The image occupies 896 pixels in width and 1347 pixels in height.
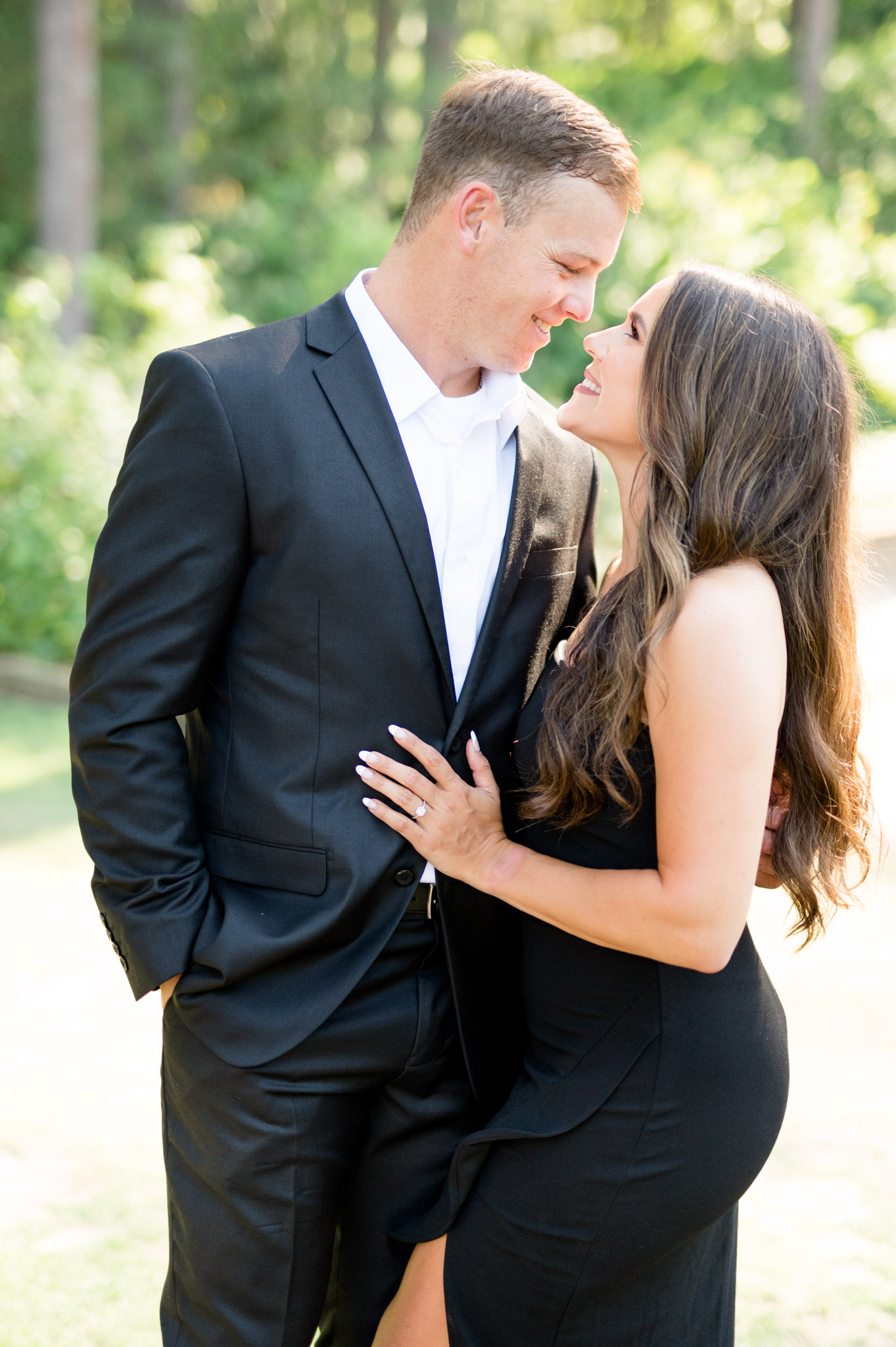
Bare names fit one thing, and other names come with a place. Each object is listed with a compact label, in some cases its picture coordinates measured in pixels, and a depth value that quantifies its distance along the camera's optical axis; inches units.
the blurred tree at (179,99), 760.3
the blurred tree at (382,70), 874.8
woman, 73.7
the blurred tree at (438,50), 786.8
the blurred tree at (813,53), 776.3
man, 78.8
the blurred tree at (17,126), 730.2
